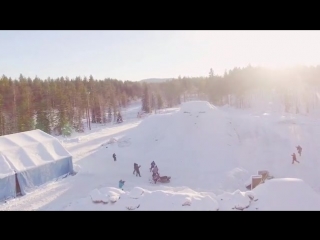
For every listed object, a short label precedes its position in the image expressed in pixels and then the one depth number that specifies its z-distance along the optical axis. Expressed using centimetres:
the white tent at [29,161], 1476
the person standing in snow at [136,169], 1800
